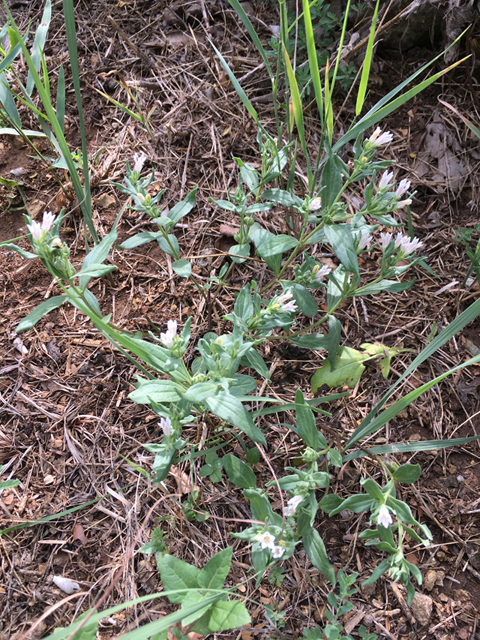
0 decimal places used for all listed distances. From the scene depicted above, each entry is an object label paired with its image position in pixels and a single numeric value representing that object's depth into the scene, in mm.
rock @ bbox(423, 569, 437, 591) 321
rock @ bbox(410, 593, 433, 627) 313
